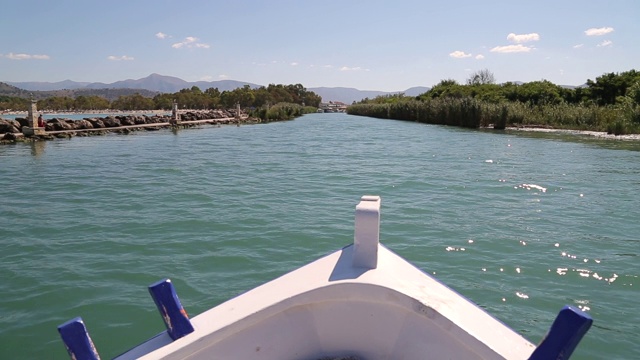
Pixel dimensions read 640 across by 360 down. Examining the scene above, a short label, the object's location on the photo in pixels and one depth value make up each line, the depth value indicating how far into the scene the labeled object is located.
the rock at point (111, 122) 35.59
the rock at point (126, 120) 37.69
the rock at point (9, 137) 24.77
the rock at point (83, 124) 31.95
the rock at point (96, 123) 33.76
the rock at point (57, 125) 29.67
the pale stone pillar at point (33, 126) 25.72
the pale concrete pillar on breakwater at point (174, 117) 42.19
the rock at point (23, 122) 28.64
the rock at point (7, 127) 25.83
